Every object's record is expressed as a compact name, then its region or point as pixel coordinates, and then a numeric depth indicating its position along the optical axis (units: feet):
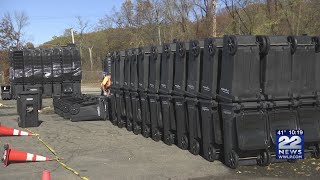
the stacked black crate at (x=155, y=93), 29.67
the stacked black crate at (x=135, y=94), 33.46
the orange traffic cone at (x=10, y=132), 34.94
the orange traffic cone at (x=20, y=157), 23.59
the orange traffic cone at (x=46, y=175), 13.68
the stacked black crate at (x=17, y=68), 77.32
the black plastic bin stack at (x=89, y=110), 43.63
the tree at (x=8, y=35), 177.21
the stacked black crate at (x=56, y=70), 78.06
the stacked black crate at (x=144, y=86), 31.61
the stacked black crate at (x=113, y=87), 39.21
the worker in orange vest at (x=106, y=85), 44.70
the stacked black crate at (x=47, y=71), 77.90
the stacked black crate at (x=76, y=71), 78.34
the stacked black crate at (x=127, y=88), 35.34
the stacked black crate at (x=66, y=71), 78.06
